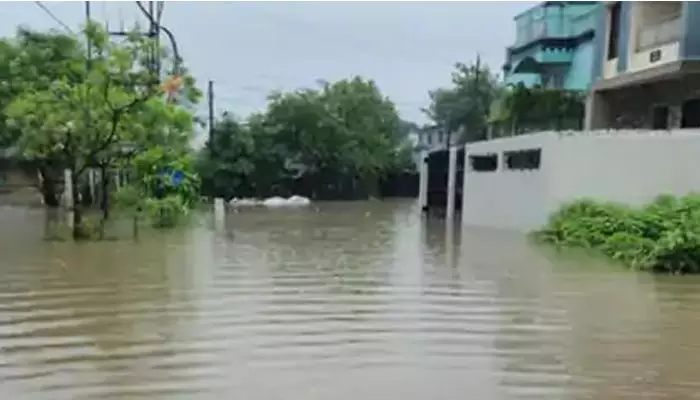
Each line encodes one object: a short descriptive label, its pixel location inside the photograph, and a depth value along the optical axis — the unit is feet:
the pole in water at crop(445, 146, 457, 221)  83.97
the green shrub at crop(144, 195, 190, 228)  67.15
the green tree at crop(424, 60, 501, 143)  143.74
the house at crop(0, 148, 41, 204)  100.75
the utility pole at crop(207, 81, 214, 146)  125.29
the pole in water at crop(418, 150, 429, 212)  96.22
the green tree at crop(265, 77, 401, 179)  131.44
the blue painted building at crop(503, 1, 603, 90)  83.56
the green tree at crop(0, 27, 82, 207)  87.10
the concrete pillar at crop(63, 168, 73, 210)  90.35
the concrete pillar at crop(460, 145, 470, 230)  77.15
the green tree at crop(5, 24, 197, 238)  51.88
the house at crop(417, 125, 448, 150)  163.02
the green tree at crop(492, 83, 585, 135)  72.59
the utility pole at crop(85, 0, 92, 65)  52.31
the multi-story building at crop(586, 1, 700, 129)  58.95
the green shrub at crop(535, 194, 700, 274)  39.55
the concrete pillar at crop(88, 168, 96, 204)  101.96
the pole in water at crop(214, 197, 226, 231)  73.01
